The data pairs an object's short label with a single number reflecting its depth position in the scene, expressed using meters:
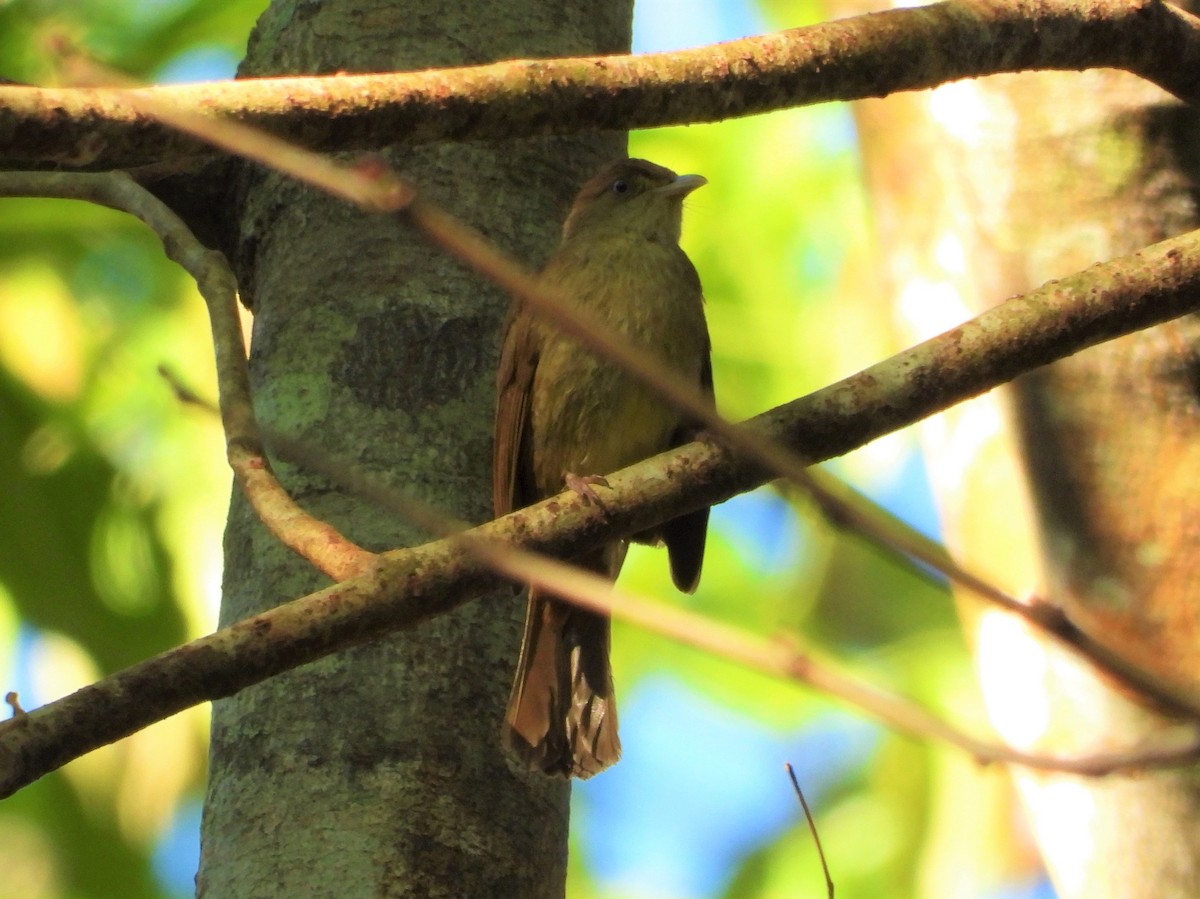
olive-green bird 7.07
